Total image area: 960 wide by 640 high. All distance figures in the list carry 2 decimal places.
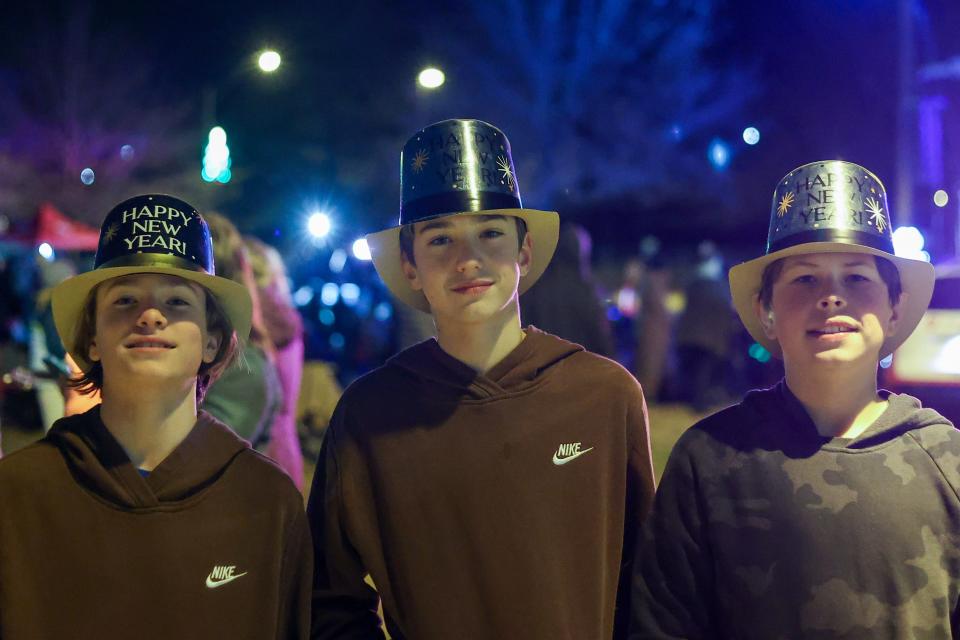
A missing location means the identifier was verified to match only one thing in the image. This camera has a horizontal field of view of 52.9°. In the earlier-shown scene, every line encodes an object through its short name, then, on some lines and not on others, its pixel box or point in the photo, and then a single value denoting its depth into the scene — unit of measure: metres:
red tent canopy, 13.32
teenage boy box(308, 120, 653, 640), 2.53
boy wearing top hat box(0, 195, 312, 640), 2.25
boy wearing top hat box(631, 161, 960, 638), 2.30
